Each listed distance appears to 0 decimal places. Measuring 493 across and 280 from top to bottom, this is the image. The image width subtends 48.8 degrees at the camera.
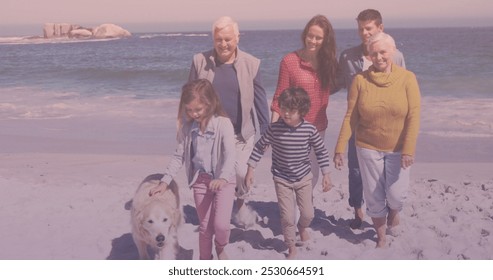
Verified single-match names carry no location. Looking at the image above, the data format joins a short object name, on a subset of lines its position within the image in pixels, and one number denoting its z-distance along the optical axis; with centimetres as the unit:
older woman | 342
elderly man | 370
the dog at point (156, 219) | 347
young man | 377
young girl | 333
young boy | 343
